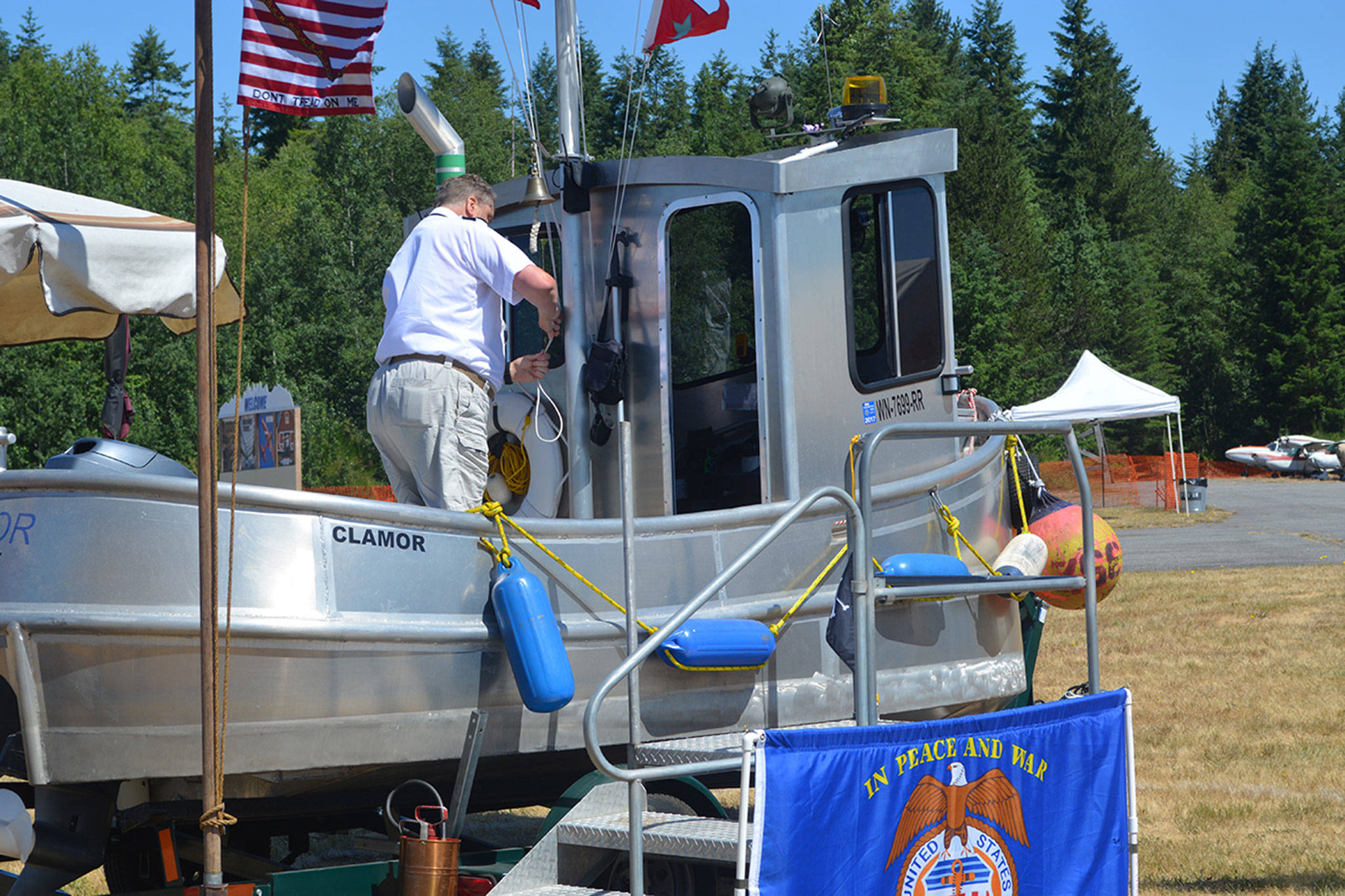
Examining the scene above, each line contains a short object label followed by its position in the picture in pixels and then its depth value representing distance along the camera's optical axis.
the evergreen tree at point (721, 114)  51.28
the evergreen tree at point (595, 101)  65.81
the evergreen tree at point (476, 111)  47.62
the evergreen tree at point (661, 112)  57.06
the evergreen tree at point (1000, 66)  75.50
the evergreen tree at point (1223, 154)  83.12
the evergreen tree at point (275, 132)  68.62
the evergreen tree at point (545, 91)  61.47
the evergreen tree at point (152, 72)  72.19
